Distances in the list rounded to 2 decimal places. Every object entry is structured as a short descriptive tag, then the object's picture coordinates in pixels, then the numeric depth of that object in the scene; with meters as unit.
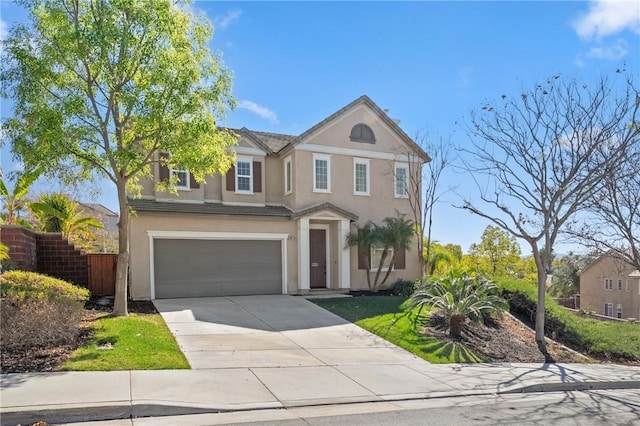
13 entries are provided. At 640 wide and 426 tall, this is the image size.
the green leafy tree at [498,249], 35.06
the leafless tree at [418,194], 21.42
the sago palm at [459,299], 12.40
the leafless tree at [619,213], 14.73
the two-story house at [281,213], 16.97
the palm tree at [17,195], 11.38
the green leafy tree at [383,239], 19.33
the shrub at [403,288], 19.68
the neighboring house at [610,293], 39.95
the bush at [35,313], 8.37
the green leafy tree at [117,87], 10.55
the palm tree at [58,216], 17.67
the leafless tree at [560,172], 12.44
